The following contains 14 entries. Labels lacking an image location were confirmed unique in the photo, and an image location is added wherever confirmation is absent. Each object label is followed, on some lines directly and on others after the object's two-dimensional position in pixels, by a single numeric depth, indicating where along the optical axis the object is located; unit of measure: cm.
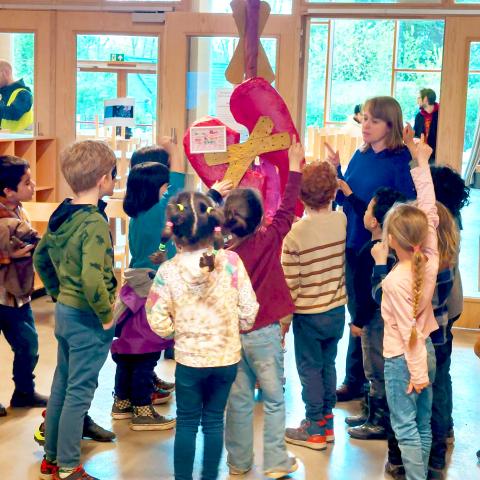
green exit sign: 641
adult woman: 389
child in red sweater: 302
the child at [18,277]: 377
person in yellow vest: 618
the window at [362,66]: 1013
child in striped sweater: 347
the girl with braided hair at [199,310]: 271
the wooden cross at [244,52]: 360
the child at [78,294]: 296
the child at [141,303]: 361
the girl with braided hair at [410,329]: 291
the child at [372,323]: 350
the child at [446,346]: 327
